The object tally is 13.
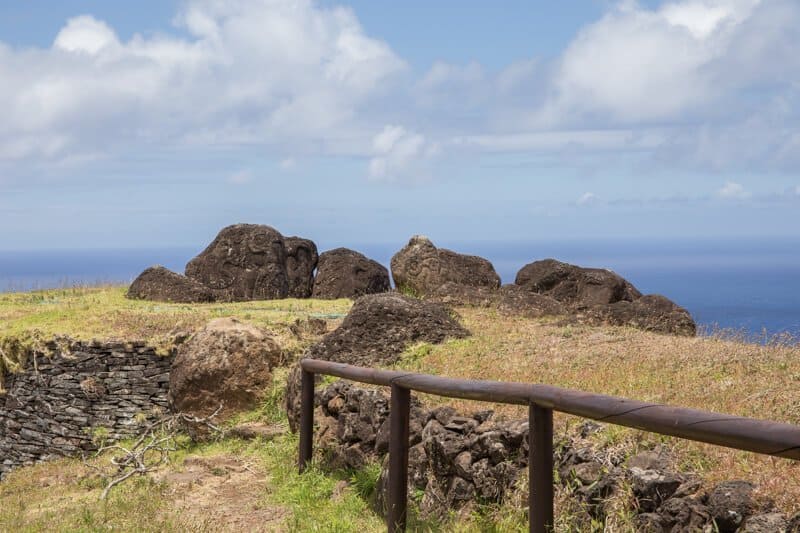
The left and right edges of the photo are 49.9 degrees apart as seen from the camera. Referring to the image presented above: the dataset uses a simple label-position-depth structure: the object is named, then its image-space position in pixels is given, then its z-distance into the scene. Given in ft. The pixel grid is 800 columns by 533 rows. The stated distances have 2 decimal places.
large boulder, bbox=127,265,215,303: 86.33
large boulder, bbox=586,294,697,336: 58.70
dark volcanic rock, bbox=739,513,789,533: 16.63
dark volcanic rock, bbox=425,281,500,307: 73.20
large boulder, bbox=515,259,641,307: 73.46
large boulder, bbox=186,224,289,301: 92.43
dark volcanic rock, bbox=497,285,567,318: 67.51
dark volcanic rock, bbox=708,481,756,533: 17.61
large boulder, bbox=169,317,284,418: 52.29
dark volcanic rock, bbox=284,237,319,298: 96.48
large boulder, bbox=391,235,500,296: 84.53
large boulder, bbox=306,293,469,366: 49.98
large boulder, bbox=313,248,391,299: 90.38
